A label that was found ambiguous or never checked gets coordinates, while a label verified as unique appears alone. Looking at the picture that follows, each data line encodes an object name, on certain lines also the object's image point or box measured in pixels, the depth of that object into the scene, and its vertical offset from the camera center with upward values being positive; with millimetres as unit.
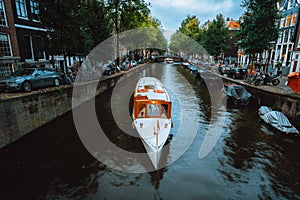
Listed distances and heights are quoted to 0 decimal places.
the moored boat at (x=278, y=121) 10916 -3984
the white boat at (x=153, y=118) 7789 -2959
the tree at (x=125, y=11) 28169 +8286
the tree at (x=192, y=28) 64250 +11706
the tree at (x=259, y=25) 21375 +4370
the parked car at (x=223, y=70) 27991 -1542
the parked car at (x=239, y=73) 24016 -1702
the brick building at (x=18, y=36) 18062 +2759
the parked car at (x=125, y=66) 33981 -1127
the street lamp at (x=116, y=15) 27453 +7118
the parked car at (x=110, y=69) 25203 -1272
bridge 81756 +1164
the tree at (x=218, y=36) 38344 +5166
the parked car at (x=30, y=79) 11000 -1225
